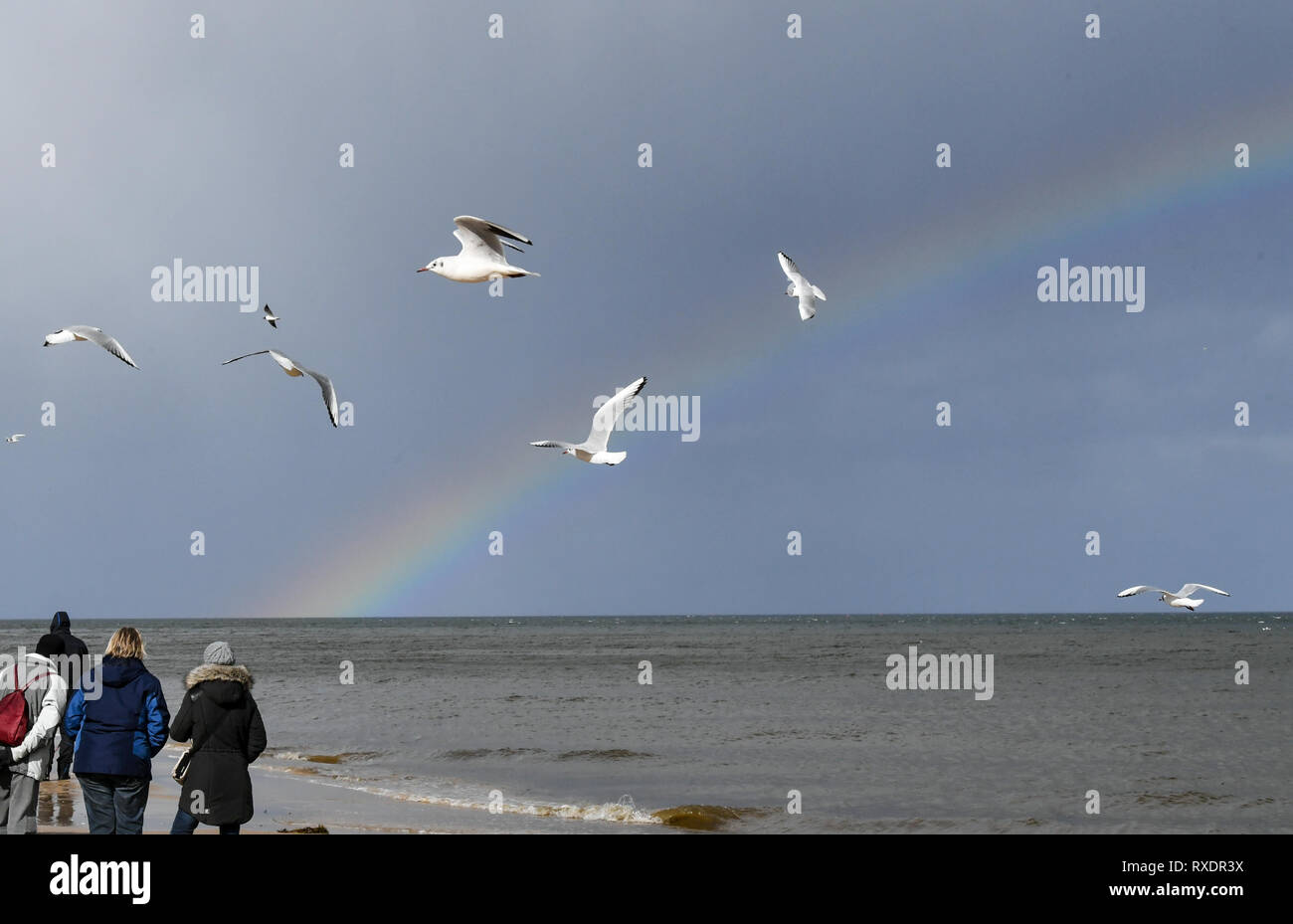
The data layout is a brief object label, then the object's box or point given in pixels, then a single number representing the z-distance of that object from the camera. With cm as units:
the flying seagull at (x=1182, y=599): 2225
